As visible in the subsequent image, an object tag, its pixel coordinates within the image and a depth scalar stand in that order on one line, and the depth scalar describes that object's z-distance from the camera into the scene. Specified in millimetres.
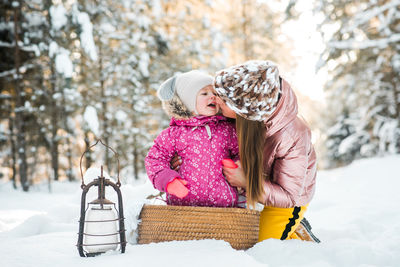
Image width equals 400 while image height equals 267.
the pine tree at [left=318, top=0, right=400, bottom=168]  5741
